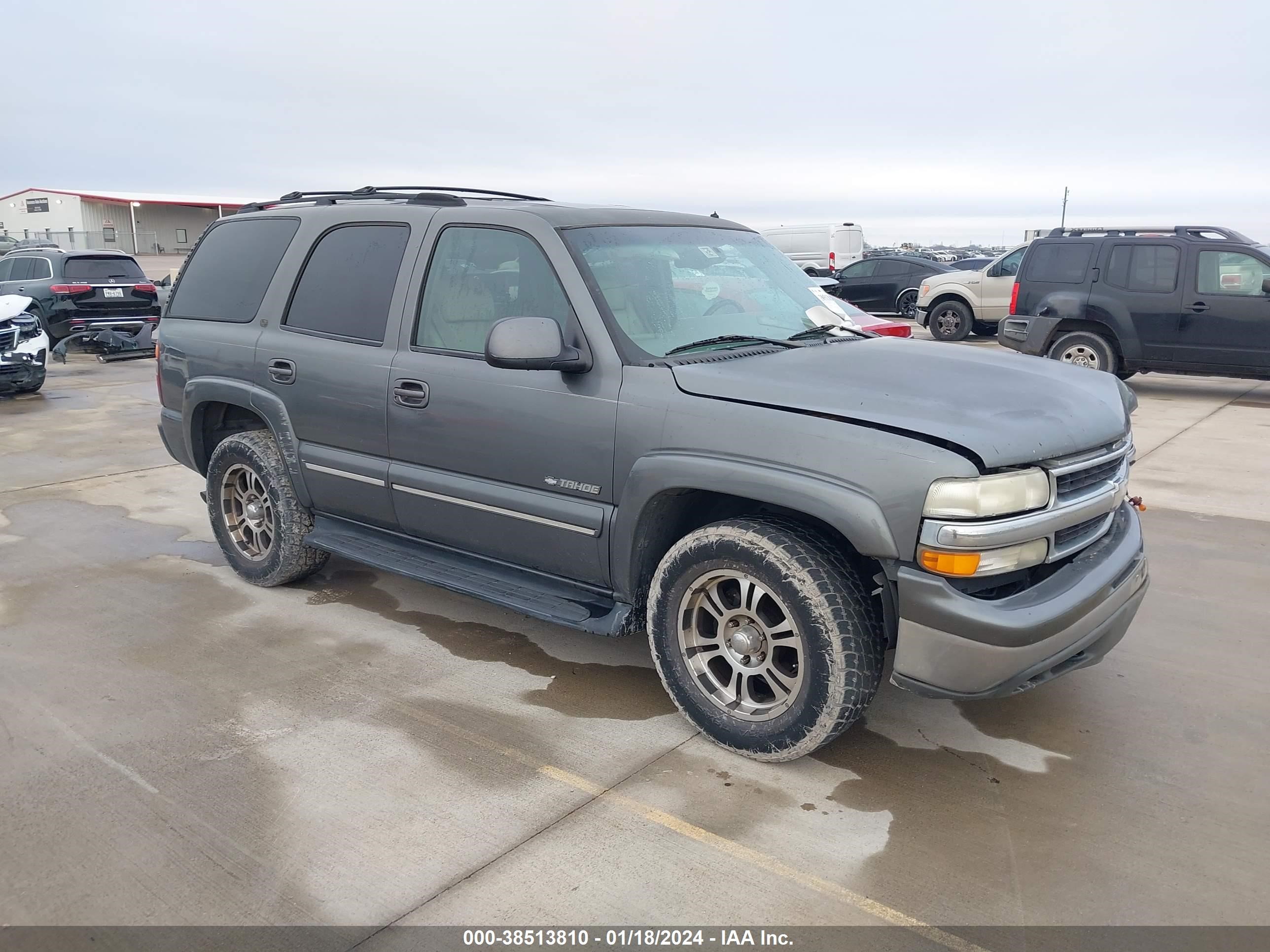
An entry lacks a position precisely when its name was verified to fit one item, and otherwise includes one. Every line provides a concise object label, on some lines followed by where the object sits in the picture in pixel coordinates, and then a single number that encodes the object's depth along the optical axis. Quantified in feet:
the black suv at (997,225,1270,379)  35.58
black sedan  66.80
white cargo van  77.36
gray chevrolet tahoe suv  9.86
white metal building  178.40
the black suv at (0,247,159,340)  49.98
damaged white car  37.06
